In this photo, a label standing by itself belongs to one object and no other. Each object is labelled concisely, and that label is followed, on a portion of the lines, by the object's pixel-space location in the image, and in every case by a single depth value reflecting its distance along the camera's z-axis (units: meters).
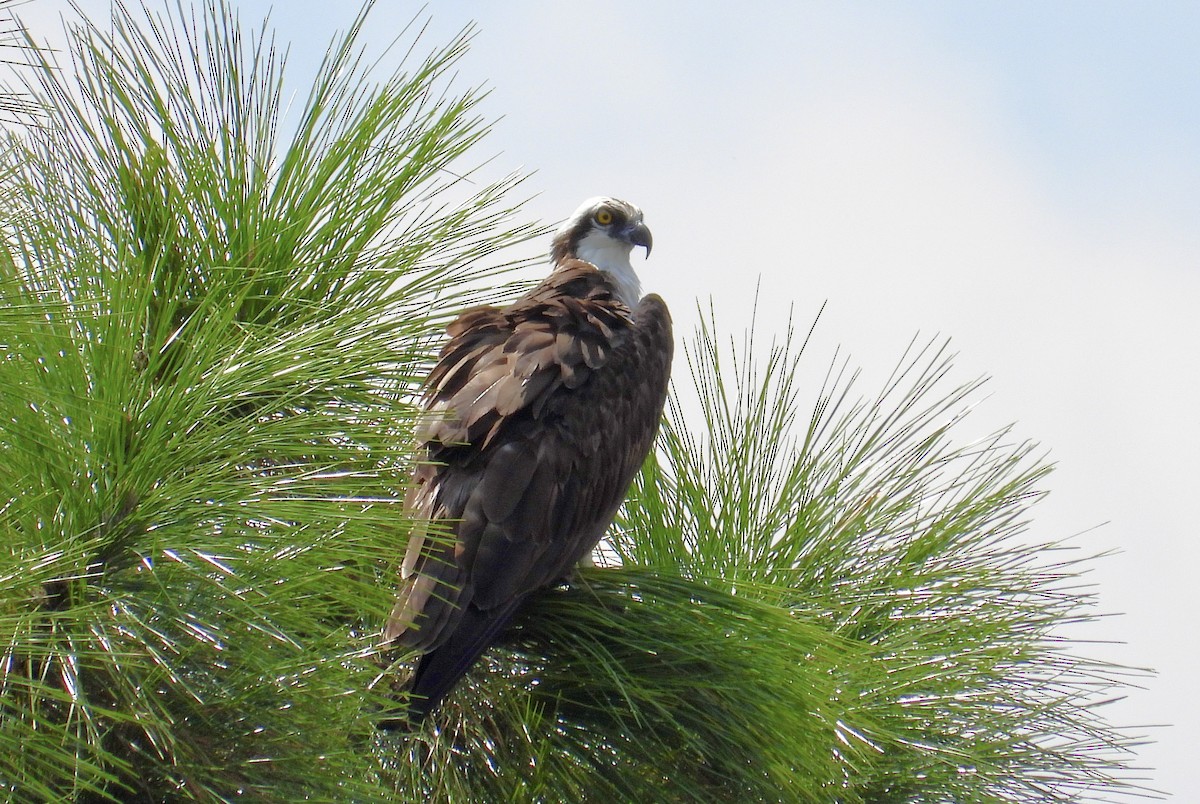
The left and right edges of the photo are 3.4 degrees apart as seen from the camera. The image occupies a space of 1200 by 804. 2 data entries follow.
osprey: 16.42
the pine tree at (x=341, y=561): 13.17
